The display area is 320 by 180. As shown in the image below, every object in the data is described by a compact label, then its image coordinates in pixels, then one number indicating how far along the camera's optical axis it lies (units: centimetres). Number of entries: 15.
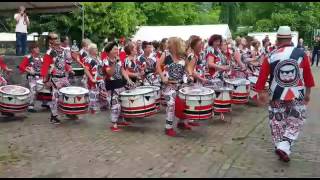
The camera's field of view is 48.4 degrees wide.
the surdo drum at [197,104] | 619
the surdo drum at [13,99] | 727
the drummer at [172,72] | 653
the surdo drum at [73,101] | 700
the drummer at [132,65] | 767
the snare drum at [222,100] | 719
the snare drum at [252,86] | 905
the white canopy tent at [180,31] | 2367
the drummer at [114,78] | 682
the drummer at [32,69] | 839
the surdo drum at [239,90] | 797
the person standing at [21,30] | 1130
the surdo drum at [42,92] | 811
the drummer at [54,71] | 714
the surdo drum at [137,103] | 646
